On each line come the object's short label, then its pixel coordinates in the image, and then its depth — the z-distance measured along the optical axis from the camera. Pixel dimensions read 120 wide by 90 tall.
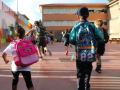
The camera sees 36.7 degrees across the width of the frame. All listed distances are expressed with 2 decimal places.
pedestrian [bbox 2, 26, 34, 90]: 3.40
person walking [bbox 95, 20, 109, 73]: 5.25
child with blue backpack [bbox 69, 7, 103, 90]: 3.24
